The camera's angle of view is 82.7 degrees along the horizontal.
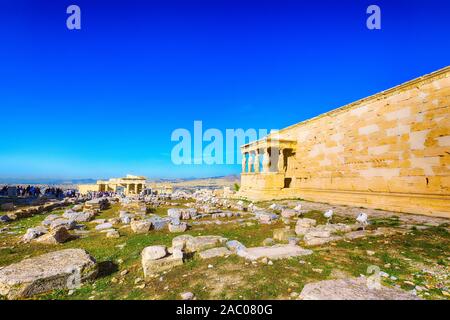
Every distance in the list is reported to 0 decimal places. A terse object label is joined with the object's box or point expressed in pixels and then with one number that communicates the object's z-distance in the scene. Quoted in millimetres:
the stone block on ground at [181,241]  6199
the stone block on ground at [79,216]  11797
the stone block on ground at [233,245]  5742
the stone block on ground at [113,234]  8258
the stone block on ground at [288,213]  10750
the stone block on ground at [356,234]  6721
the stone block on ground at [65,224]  9758
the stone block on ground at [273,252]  5092
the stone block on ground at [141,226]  8945
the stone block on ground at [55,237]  7645
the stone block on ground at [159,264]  4707
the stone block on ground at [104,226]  9734
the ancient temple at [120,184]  31781
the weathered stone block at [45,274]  3902
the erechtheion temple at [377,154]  10062
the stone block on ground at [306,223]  8131
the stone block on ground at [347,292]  3170
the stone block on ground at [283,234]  6947
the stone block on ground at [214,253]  5421
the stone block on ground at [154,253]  4953
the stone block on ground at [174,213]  11317
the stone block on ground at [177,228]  8914
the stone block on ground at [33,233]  8127
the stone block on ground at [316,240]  6184
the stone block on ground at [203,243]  6031
